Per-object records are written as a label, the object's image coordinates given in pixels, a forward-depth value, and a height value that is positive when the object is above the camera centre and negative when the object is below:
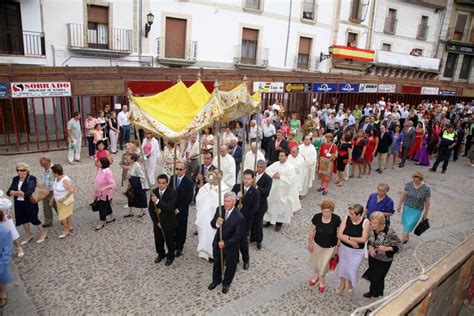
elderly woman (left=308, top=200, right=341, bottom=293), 4.97 -2.35
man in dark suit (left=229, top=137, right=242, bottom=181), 8.77 -2.16
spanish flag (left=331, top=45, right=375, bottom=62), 25.09 +1.17
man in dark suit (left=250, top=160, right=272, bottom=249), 6.30 -2.31
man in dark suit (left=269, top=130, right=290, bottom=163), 8.98 -1.92
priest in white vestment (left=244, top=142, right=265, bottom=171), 8.21 -2.14
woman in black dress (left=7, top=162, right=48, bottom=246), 5.91 -2.37
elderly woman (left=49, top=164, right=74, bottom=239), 6.16 -2.37
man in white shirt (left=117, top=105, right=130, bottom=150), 12.05 -2.36
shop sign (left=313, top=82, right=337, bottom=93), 19.34 -1.01
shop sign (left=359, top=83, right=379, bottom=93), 22.11 -0.98
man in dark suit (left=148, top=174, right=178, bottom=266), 5.51 -2.30
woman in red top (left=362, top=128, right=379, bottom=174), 10.80 -2.16
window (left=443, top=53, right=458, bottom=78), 33.69 +1.02
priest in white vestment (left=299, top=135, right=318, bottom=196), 8.98 -2.23
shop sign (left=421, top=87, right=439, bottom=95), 26.05 -1.08
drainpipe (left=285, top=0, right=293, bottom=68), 22.76 +1.85
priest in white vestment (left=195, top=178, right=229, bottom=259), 5.74 -2.39
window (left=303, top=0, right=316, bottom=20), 23.54 +3.68
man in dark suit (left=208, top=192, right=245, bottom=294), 5.04 -2.42
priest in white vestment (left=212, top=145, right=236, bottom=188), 7.77 -2.18
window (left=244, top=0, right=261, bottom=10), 20.99 +3.38
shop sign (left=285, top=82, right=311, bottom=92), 18.06 -1.02
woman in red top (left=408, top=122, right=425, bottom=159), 12.76 -2.26
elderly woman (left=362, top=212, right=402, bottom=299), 4.75 -2.27
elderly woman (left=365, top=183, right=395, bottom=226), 5.75 -2.05
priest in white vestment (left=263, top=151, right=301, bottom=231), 7.09 -2.44
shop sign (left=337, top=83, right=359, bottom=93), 20.80 -0.99
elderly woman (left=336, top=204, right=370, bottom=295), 4.76 -2.22
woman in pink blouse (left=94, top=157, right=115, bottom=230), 6.59 -2.40
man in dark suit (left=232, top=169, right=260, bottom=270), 5.73 -2.20
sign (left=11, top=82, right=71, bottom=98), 10.89 -1.20
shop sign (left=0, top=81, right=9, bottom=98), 10.60 -1.21
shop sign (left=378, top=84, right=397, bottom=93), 23.42 -1.01
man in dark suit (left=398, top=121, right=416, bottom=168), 11.95 -2.08
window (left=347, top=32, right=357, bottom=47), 26.77 +2.18
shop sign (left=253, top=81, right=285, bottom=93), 16.73 -1.00
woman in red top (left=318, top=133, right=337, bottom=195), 9.14 -2.28
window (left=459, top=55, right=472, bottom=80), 34.31 +0.95
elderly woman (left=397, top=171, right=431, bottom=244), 6.32 -2.23
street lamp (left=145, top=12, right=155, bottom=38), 16.80 +1.62
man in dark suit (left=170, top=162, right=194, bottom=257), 5.89 -2.33
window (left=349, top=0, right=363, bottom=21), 26.12 +4.22
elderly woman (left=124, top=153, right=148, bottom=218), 7.03 -2.54
